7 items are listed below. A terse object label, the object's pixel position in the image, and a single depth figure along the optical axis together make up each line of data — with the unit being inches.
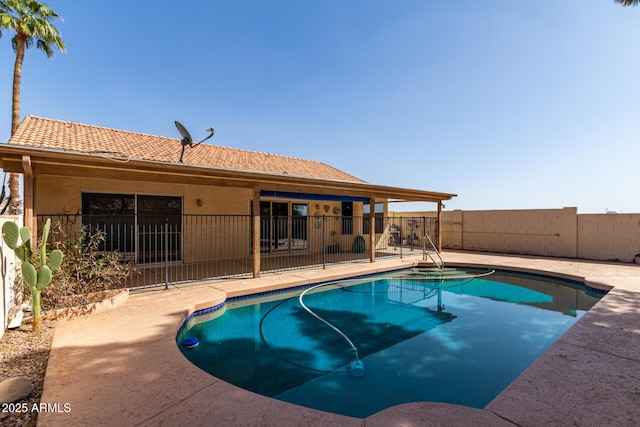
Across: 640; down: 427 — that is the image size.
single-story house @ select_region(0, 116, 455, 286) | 313.1
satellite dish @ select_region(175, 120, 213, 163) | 445.7
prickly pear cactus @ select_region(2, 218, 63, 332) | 211.3
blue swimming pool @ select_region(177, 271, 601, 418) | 193.6
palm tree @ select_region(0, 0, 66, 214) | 630.5
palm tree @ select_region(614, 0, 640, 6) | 385.7
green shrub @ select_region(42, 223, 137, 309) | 263.0
